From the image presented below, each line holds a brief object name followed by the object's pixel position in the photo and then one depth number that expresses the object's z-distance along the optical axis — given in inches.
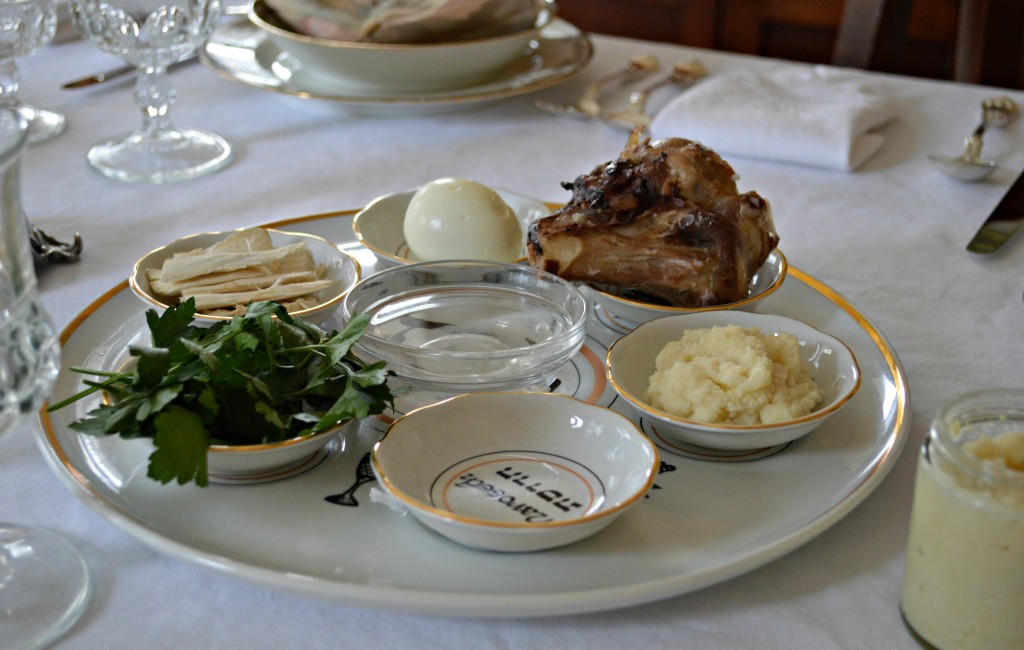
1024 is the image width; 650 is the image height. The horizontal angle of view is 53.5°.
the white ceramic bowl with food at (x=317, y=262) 36.2
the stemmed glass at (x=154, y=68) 51.1
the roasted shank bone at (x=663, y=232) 36.6
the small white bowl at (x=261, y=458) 27.6
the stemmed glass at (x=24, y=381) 23.9
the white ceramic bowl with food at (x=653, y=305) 37.0
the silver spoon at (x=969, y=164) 51.5
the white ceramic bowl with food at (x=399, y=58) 55.7
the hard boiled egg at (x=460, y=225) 41.4
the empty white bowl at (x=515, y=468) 25.5
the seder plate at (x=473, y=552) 24.7
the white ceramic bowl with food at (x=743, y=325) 29.8
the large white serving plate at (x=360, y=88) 57.7
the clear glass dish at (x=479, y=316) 32.8
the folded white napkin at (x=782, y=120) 53.3
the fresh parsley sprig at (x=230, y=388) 27.3
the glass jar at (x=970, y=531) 22.2
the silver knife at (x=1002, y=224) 45.9
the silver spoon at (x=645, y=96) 57.8
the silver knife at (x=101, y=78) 61.9
